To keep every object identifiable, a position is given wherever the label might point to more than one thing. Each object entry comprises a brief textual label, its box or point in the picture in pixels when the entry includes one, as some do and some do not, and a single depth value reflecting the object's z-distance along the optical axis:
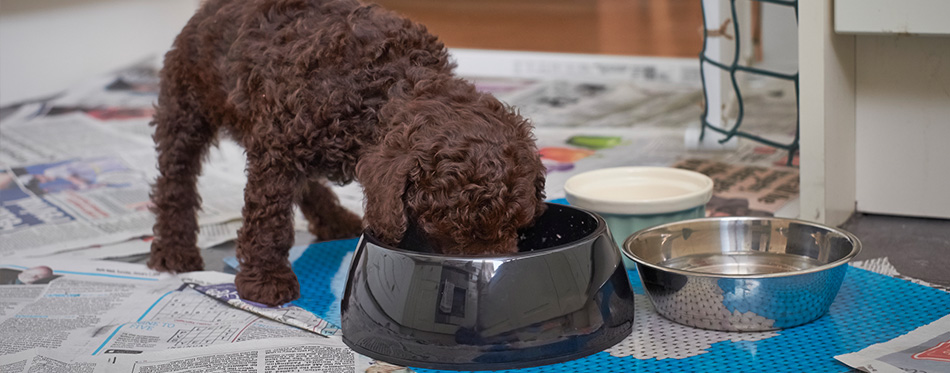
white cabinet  1.88
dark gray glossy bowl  1.33
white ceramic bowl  1.79
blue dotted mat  1.37
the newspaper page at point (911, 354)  1.30
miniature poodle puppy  1.30
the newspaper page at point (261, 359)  1.42
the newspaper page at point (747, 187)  2.17
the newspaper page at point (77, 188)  2.24
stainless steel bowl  1.42
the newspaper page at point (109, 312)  1.57
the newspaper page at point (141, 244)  2.10
